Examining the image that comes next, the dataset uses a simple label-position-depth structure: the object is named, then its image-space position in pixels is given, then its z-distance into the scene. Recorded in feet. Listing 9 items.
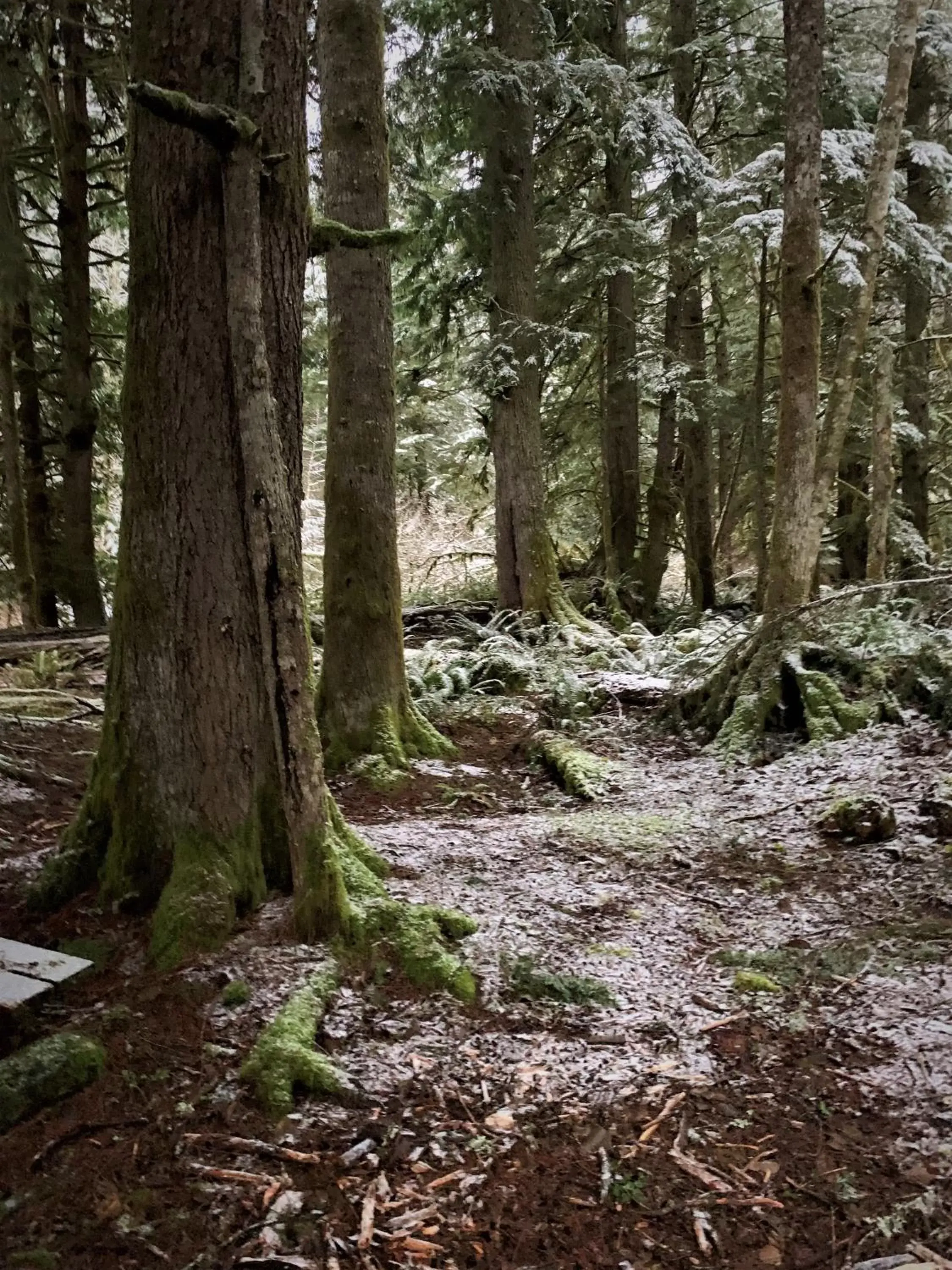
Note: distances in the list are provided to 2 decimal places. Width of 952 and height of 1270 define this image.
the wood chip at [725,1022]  10.20
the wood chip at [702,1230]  7.18
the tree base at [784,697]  20.04
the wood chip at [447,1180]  7.84
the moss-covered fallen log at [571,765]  19.54
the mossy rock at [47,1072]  8.35
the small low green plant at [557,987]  10.85
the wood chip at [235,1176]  7.68
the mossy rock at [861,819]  14.96
